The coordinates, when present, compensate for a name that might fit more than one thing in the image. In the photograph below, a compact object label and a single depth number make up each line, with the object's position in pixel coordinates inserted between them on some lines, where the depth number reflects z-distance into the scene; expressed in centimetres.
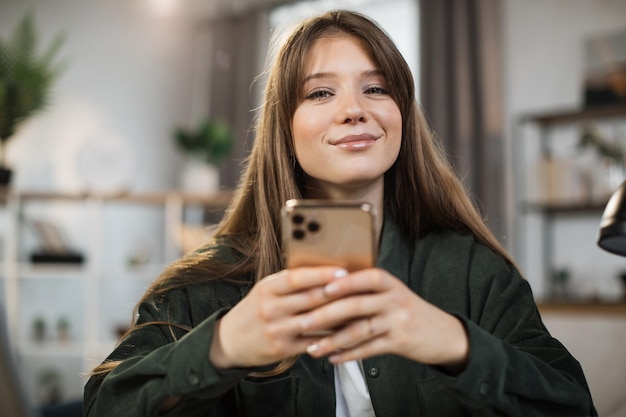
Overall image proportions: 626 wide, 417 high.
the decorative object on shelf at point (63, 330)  449
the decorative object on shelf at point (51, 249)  430
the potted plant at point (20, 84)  406
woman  84
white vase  470
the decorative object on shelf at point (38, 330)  454
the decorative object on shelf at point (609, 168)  390
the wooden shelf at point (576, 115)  399
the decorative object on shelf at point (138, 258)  460
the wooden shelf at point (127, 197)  417
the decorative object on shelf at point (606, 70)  408
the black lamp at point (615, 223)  105
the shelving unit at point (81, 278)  421
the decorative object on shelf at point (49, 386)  458
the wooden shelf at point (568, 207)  393
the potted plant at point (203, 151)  473
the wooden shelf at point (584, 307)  360
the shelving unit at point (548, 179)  401
